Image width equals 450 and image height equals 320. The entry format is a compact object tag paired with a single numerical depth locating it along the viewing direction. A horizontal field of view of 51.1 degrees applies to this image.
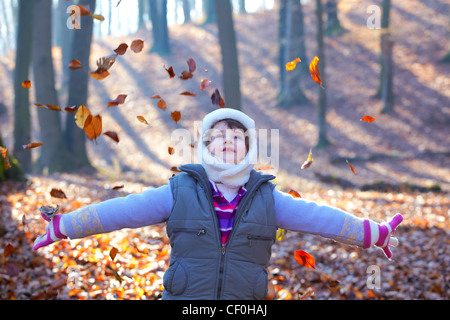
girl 2.83
